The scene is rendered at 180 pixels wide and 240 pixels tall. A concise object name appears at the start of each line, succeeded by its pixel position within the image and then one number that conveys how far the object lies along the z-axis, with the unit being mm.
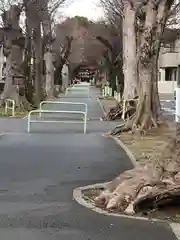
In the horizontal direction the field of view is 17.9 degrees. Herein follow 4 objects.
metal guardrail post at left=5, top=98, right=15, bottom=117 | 25797
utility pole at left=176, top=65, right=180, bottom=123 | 21888
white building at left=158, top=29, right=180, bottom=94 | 67438
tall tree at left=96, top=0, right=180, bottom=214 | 7156
